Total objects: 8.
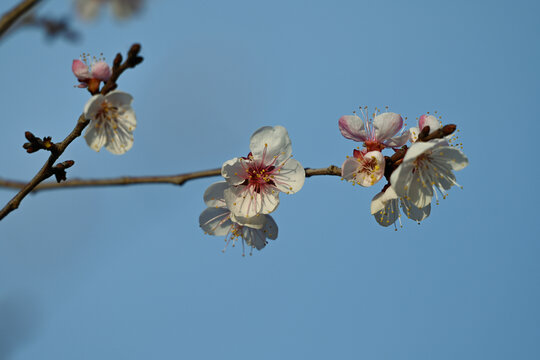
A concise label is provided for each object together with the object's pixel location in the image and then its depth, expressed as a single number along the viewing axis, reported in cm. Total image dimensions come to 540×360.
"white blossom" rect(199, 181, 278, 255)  487
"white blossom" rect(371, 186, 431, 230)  443
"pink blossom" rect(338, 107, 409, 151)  453
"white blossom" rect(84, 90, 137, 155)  403
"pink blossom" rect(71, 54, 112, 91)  414
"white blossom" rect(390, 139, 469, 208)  410
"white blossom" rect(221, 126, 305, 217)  448
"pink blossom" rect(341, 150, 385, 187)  421
